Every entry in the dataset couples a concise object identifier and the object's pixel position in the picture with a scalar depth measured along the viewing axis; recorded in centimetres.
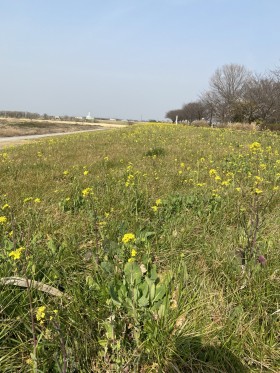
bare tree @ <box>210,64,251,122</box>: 5659
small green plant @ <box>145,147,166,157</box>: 851
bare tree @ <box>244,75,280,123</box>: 3925
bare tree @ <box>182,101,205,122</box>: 7415
